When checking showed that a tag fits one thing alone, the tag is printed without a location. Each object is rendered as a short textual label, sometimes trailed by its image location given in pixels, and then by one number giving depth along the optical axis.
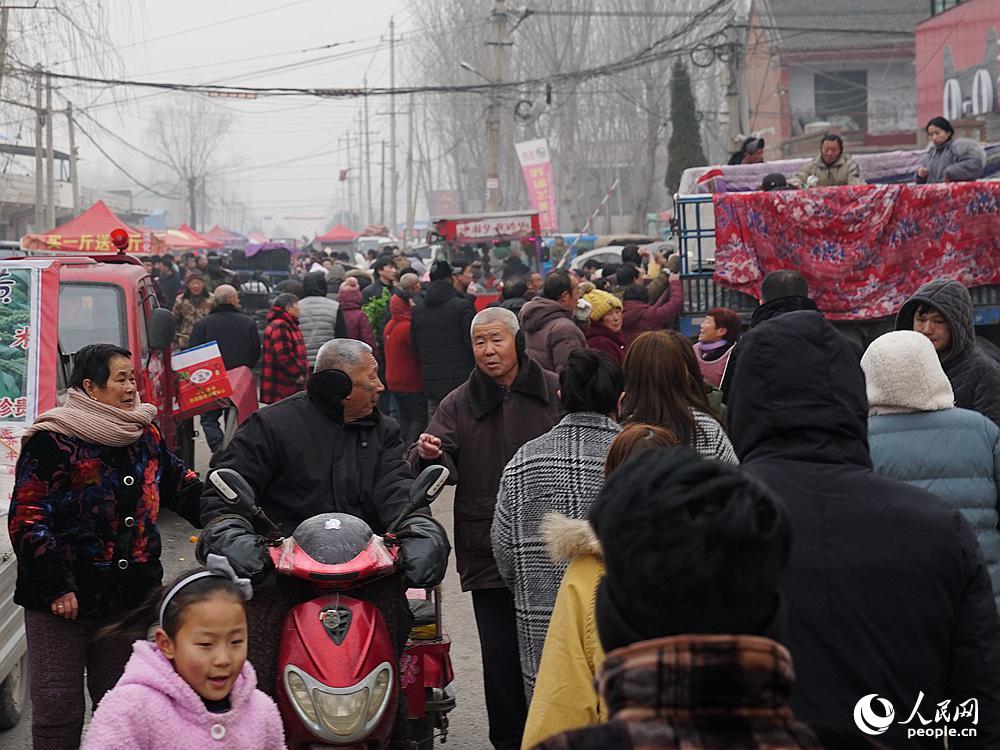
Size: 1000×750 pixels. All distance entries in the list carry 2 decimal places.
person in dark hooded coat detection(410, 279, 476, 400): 12.07
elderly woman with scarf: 4.71
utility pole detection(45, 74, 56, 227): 46.06
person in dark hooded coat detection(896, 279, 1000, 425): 5.76
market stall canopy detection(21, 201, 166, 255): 22.02
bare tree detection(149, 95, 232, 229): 127.44
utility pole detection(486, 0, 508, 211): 34.16
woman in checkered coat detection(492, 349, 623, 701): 4.68
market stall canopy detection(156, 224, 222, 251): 46.84
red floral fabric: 11.32
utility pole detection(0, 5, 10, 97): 19.25
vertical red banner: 35.59
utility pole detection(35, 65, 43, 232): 45.97
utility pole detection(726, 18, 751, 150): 27.27
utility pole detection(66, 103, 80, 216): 57.66
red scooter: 4.27
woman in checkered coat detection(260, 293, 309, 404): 12.38
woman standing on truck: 12.20
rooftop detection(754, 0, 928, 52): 47.97
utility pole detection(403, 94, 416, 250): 84.19
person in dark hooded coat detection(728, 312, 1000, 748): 2.93
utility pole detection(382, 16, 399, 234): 87.94
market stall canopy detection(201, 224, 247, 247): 78.66
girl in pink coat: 3.37
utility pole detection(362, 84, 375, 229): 138.95
